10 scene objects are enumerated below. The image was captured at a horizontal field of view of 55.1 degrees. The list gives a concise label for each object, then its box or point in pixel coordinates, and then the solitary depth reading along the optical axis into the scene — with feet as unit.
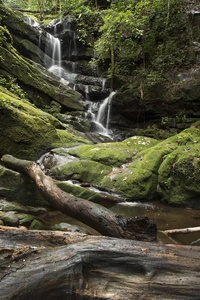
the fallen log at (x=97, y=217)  7.21
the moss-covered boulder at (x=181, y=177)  17.55
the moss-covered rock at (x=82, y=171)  20.02
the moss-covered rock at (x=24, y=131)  19.02
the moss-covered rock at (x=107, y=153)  22.21
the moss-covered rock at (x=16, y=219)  9.73
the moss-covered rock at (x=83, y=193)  16.31
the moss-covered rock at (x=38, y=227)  9.15
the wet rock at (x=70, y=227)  10.85
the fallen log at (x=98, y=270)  4.29
